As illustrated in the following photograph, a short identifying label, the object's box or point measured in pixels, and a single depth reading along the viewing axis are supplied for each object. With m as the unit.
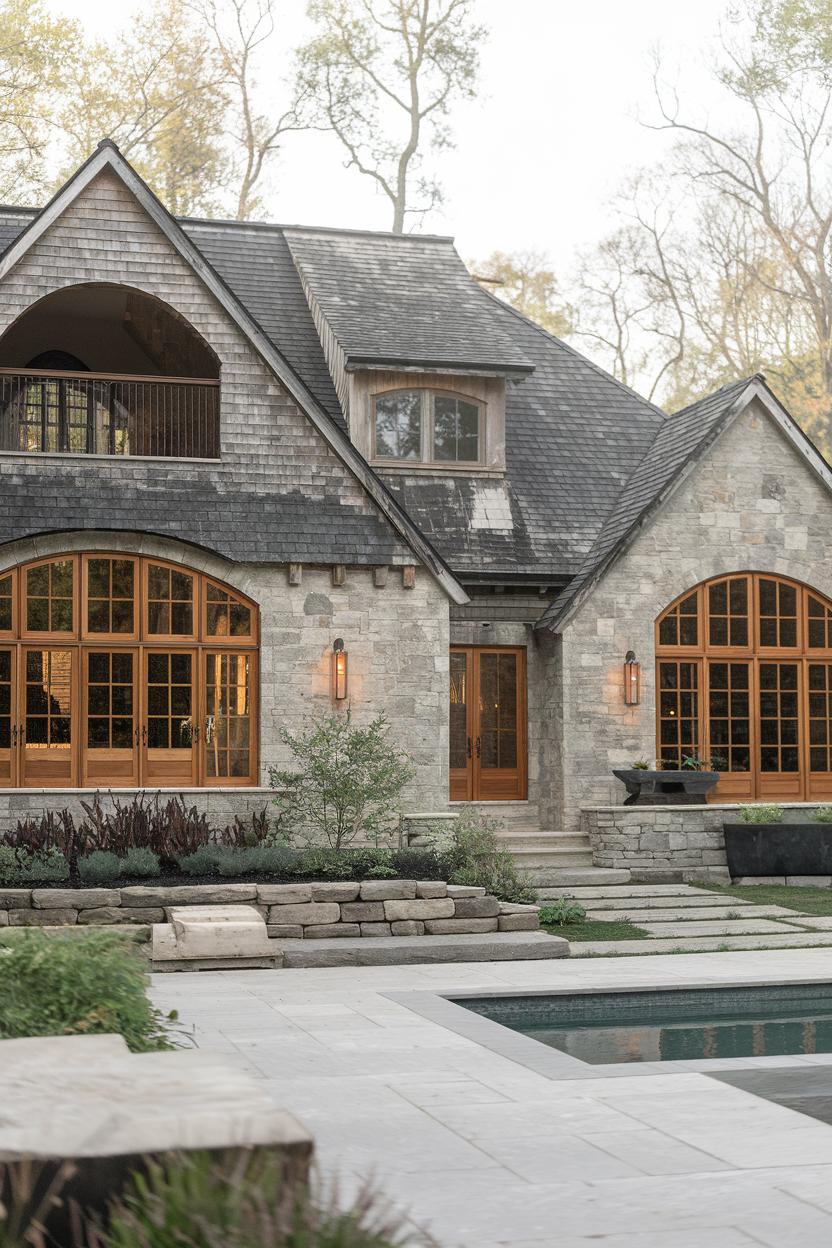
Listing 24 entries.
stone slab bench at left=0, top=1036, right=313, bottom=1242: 3.82
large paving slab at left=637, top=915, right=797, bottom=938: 12.70
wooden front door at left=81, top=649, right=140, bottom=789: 15.42
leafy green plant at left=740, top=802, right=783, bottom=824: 16.59
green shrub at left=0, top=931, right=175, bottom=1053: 6.09
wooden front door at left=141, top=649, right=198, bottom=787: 15.59
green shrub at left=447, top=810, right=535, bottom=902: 12.95
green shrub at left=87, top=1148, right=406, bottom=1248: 3.34
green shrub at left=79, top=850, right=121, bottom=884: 12.07
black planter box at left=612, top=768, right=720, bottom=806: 16.64
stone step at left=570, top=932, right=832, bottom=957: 11.72
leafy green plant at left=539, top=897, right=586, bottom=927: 13.15
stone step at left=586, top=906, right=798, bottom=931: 13.48
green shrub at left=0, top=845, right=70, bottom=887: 11.98
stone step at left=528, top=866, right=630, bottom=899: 15.35
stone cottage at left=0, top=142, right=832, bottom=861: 15.55
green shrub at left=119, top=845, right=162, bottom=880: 12.34
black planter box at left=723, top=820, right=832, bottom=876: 16.44
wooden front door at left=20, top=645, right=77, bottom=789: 15.28
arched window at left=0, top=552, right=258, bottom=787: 15.31
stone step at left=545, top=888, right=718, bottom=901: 15.09
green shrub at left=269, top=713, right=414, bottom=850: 14.31
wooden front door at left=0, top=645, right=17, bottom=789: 15.21
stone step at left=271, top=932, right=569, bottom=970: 11.23
